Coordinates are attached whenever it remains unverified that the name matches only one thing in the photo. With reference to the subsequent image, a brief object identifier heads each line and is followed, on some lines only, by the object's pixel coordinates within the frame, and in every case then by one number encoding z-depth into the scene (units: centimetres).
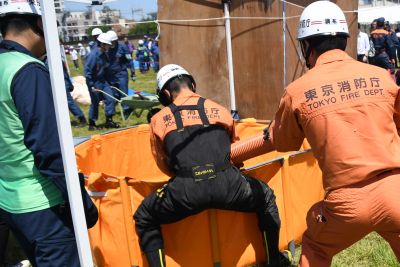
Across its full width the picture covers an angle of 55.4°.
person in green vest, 195
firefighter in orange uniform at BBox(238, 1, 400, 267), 204
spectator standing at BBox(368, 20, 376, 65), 1225
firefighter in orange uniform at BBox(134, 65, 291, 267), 279
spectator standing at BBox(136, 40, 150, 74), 2331
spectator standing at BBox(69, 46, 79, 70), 2856
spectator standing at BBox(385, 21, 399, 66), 1459
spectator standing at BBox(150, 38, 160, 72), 2351
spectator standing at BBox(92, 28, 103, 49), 1025
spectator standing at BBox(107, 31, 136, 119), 931
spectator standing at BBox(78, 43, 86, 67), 2925
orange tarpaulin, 315
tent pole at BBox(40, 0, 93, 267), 162
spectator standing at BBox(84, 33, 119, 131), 881
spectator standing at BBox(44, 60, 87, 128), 895
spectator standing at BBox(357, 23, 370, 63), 1276
